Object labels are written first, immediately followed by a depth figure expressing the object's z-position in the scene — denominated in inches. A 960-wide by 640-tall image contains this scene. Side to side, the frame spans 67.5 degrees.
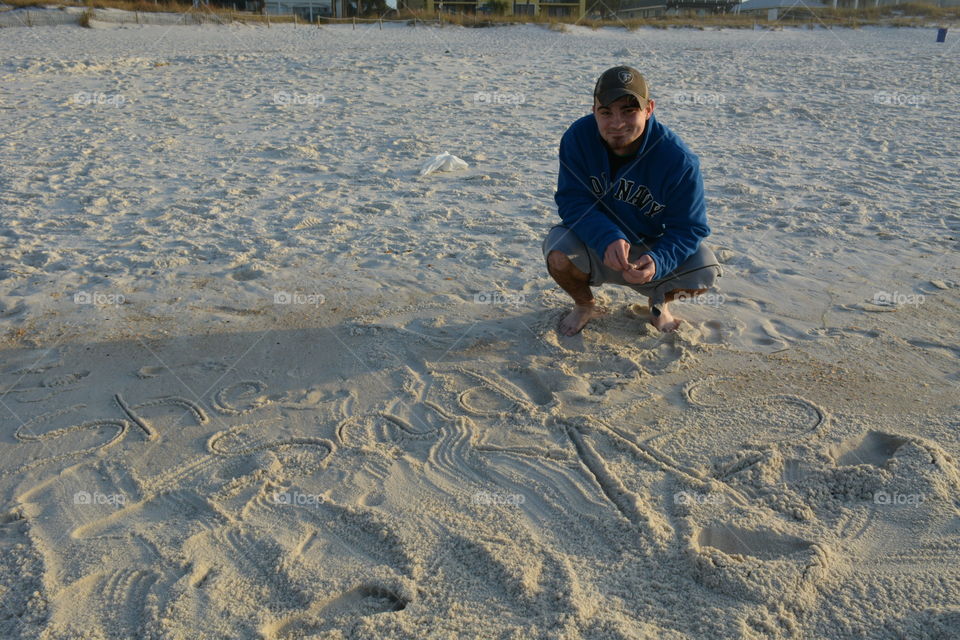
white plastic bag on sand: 250.3
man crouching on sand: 125.7
